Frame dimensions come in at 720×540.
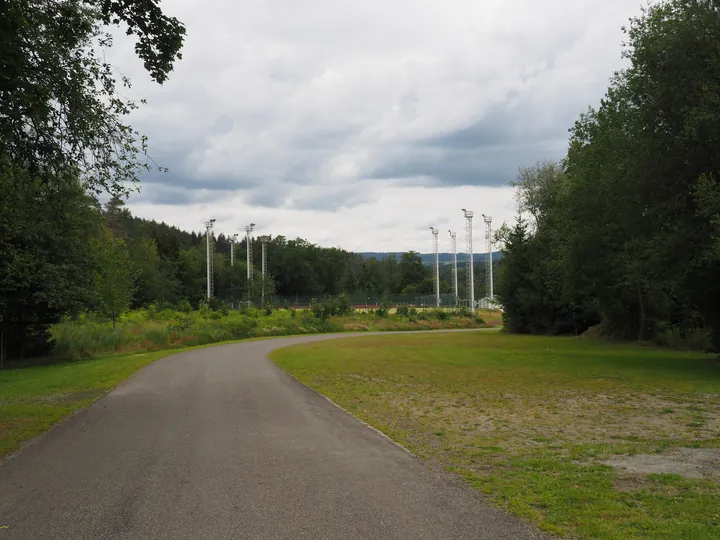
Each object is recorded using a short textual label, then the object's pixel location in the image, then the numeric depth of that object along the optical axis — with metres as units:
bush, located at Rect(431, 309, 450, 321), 70.81
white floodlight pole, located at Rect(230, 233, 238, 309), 117.16
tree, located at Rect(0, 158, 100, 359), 24.69
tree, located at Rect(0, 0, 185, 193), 10.95
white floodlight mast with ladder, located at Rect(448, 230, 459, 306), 85.44
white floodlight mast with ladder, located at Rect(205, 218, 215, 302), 77.20
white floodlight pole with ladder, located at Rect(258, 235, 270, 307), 82.38
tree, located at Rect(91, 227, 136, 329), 36.78
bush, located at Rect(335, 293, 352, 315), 64.01
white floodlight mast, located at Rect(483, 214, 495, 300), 82.03
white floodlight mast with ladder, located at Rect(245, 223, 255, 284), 93.38
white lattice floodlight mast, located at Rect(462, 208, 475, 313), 81.43
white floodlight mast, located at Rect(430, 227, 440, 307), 82.75
